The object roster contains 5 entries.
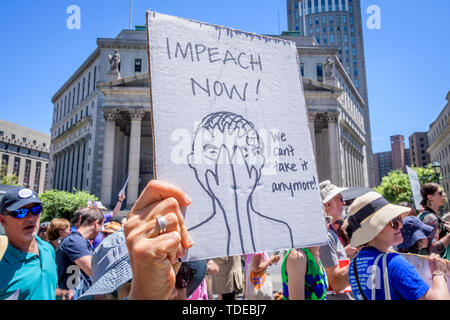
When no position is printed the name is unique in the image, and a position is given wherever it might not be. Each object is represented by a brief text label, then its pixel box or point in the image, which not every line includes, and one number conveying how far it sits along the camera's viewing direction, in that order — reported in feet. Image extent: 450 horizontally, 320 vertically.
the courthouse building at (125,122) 99.60
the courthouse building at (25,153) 265.67
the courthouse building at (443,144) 209.77
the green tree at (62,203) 108.68
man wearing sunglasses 7.64
